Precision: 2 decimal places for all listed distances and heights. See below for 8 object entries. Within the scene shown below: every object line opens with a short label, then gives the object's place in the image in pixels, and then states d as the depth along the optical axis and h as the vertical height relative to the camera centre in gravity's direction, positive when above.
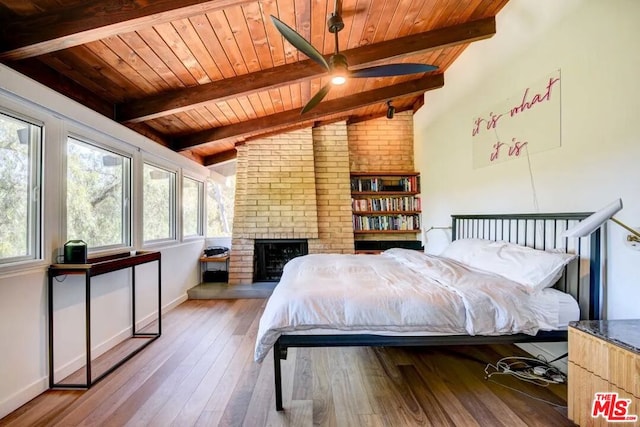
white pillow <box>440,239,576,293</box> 1.96 -0.37
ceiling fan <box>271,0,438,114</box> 1.94 +1.13
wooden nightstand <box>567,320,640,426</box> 1.28 -0.72
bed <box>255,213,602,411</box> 1.81 -0.58
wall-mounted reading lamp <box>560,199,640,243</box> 1.53 -0.05
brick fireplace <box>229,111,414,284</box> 4.74 +0.29
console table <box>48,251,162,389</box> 2.09 -0.47
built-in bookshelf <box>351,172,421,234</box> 4.92 +0.11
